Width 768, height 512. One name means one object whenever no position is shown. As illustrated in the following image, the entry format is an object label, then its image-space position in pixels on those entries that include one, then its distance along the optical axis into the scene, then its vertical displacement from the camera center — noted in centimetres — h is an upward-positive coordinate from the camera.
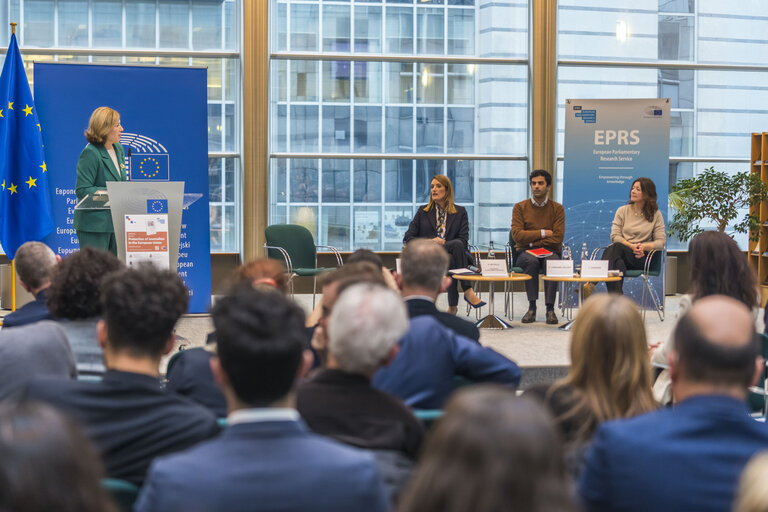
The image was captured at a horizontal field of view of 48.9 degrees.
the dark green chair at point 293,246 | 773 -36
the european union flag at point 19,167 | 668 +31
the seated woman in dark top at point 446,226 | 726 -17
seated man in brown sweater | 717 -21
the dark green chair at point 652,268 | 714 -52
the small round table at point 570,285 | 641 -70
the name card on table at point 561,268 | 649 -47
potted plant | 892 +10
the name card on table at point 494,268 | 654 -48
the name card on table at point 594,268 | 653 -47
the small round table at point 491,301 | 648 -78
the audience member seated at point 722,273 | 346 -27
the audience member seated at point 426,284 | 309 -29
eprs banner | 818 +47
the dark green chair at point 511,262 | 723 -49
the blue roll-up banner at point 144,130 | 702 +64
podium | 530 +2
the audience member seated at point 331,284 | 253 -26
